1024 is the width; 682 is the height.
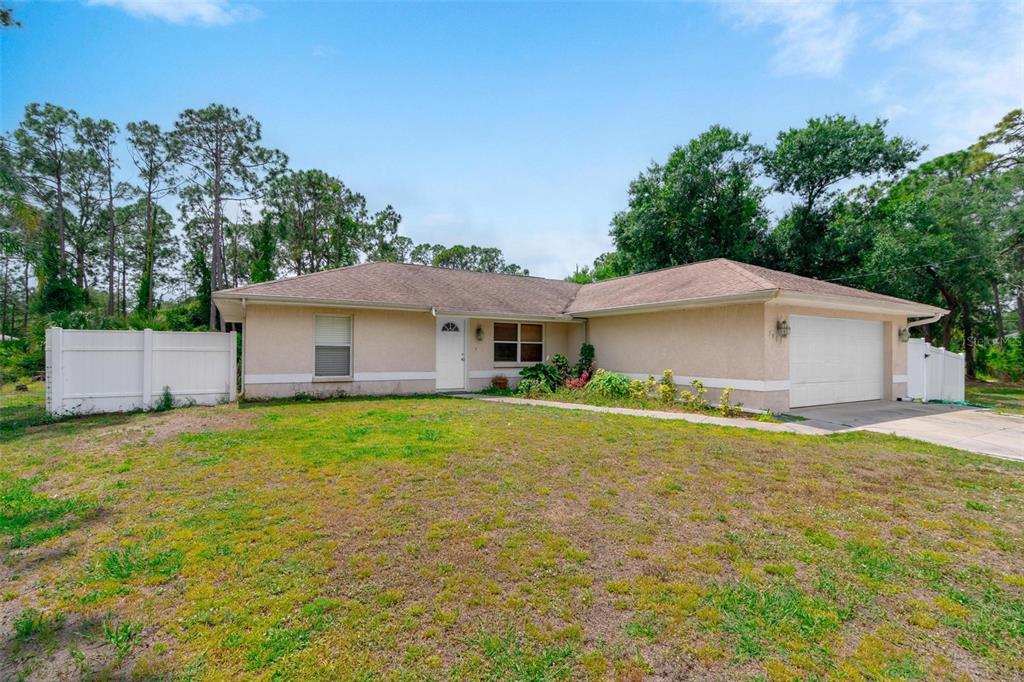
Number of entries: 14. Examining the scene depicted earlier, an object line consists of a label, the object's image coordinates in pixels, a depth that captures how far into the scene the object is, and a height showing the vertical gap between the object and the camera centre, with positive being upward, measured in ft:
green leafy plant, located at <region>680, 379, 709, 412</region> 32.83 -3.92
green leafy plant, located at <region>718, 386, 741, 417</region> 30.91 -4.30
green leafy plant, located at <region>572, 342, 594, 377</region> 45.78 -1.32
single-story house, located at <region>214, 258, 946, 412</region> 32.24 +1.24
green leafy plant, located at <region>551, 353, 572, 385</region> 45.39 -2.09
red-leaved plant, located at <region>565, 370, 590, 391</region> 42.14 -3.58
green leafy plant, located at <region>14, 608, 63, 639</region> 8.03 -5.35
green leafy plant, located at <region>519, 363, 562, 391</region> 43.62 -2.88
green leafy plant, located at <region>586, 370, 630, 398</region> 38.63 -3.54
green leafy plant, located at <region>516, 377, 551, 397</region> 41.24 -4.11
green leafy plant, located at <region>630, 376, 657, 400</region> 37.14 -3.64
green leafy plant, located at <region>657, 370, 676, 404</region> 35.22 -3.50
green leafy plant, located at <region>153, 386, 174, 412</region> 30.92 -4.18
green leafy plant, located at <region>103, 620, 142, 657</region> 7.63 -5.34
